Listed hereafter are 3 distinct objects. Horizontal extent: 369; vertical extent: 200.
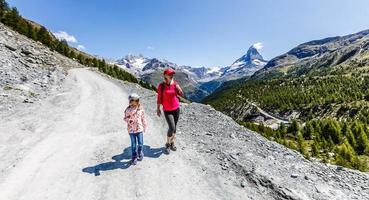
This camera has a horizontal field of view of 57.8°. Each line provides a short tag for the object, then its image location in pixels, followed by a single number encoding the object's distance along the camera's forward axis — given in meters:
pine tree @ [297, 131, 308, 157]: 49.04
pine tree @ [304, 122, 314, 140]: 91.23
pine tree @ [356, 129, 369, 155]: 68.24
